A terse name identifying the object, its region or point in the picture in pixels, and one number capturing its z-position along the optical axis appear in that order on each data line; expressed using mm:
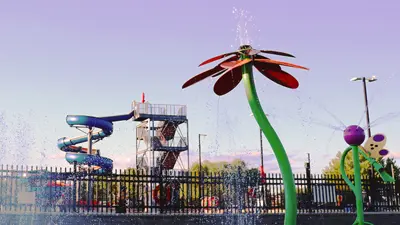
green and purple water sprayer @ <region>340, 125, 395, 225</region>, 10086
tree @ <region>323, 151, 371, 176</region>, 32453
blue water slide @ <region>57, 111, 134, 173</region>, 28798
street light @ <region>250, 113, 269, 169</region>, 31188
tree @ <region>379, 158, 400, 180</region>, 34284
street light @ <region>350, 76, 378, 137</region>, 25058
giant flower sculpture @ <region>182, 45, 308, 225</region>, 6160
